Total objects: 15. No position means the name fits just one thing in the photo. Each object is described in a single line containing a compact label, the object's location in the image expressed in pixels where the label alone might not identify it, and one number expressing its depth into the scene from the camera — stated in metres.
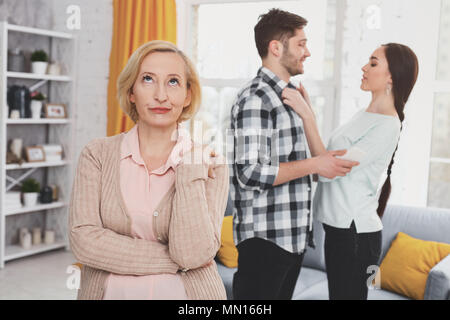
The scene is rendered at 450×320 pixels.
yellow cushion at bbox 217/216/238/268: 2.12
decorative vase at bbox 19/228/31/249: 3.00
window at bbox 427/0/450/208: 2.18
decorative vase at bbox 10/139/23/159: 2.94
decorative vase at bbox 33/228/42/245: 3.11
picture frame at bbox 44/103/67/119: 3.07
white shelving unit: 2.83
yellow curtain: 2.69
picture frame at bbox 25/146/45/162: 3.00
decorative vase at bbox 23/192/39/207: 2.99
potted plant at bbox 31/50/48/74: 2.98
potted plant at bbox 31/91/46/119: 2.97
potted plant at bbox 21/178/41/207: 2.99
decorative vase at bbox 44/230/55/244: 3.13
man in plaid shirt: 1.30
